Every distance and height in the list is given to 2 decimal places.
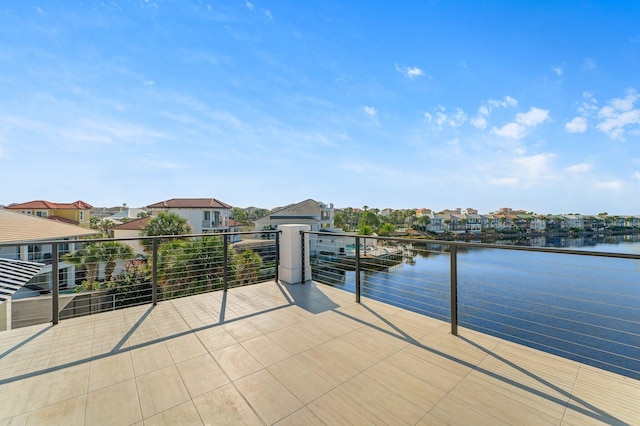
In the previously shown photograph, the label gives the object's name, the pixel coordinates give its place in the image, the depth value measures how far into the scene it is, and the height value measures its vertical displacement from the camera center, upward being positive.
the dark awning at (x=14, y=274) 2.16 -0.50
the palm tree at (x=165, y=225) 17.94 -0.32
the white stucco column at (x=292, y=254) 4.40 -0.61
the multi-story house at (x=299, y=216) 33.78 +0.36
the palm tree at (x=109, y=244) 14.85 -1.48
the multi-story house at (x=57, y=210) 28.00 +1.27
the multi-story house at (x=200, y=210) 26.94 +1.03
